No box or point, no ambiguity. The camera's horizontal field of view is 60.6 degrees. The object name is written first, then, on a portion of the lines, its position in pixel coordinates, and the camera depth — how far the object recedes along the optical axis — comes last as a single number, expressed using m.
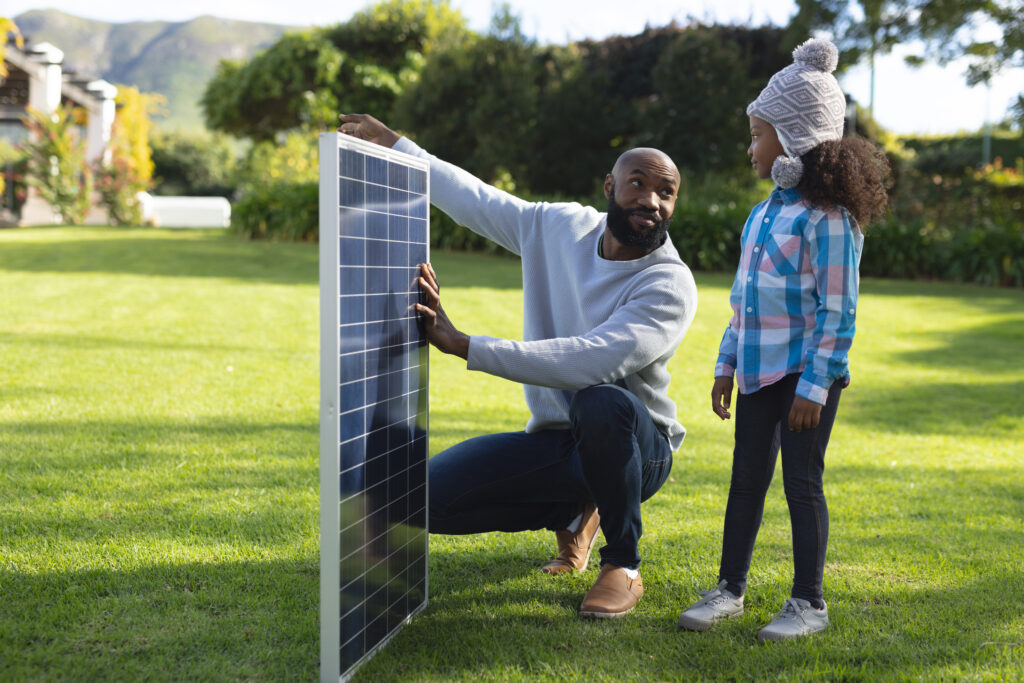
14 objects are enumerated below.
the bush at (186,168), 45.16
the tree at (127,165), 21.08
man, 2.46
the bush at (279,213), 14.73
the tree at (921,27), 15.48
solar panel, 1.89
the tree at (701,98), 16.62
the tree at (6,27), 7.80
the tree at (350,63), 24.22
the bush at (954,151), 18.22
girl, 2.35
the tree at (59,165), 19.92
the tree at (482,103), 15.79
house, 21.97
